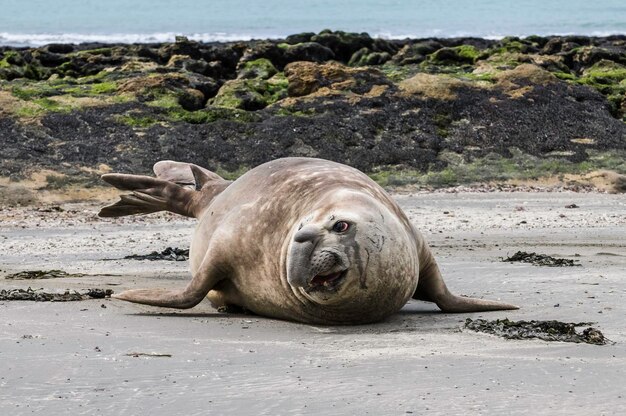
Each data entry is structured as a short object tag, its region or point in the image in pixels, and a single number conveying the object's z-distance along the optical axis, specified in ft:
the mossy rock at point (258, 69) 69.50
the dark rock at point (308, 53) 83.66
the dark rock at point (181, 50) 84.48
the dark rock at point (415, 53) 87.00
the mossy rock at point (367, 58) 92.22
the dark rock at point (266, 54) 79.00
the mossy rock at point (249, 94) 57.82
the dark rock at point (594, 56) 83.92
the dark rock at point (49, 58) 90.25
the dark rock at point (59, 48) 104.83
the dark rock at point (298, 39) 105.31
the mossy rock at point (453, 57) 82.89
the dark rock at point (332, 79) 58.34
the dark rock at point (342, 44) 96.78
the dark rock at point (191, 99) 57.31
